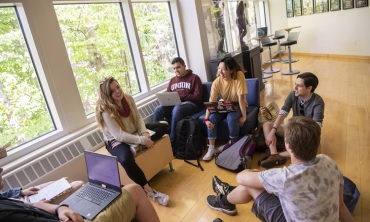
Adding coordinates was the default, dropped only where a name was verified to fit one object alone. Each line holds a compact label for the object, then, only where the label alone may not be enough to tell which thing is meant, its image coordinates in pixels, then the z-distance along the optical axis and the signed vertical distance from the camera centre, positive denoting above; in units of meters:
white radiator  2.06 -0.84
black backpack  2.85 -1.11
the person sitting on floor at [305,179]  1.13 -0.72
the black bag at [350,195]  1.70 -1.22
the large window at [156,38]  3.70 +0.11
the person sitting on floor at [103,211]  1.18 -0.85
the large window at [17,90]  2.25 -0.18
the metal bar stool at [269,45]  6.47 -0.50
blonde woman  2.21 -0.70
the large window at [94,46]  2.77 +0.13
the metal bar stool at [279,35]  7.03 -0.34
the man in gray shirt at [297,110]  2.30 -0.84
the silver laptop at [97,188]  1.50 -0.84
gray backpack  2.44 -1.20
